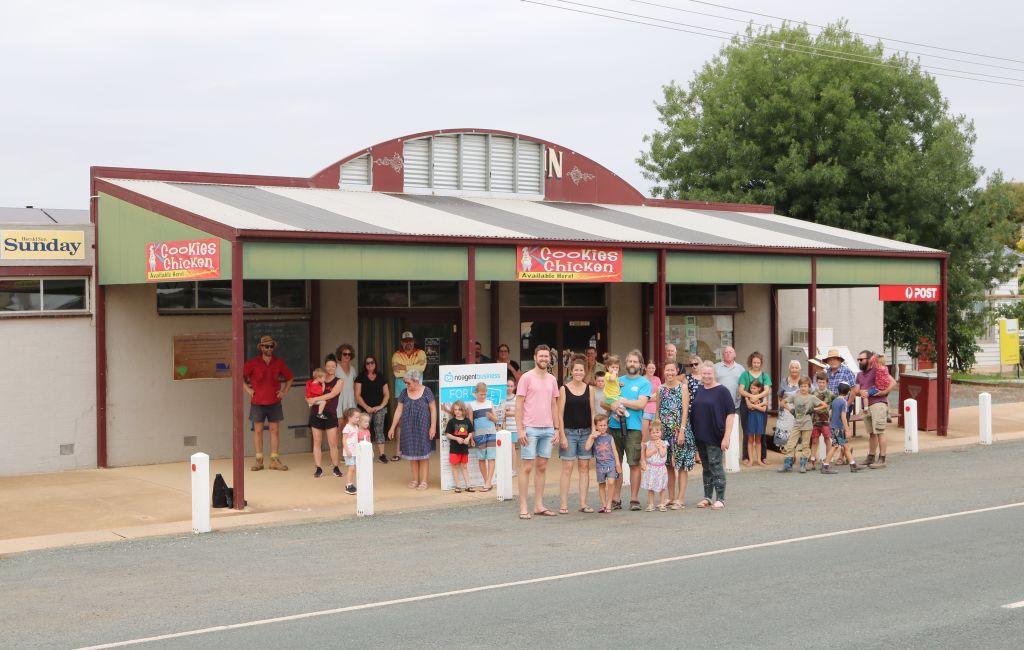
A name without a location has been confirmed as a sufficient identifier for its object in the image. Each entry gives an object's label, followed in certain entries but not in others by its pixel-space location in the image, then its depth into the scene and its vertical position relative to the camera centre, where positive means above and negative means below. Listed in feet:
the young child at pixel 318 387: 49.47 -1.65
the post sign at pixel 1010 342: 120.06 -0.17
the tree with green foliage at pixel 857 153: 106.01 +17.62
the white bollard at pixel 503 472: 45.70 -4.94
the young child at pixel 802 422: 51.65 -3.55
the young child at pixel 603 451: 40.37 -3.69
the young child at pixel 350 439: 45.57 -3.59
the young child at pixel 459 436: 46.78 -3.59
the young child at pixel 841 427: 53.01 -3.90
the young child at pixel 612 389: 41.04 -1.56
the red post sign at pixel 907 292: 66.54 +2.84
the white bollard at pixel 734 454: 54.13 -5.17
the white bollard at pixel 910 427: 60.80 -4.48
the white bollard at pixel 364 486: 41.88 -4.98
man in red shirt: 51.70 -1.57
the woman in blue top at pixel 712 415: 40.88 -2.51
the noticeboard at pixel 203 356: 55.77 -0.31
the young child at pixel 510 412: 49.73 -2.81
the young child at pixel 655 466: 41.06 -4.35
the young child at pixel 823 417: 52.13 -3.34
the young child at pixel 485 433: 47.75 -3.56
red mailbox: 69.67 -3.21
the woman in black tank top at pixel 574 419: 40.09 -2.55
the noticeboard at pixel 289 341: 57.00 +0.39
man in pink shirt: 40.16 -2.32
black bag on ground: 42.73 -5.34
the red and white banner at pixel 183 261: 43.93 +3.50
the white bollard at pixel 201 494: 38.42 -4.77
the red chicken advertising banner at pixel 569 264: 52.06 +3.73
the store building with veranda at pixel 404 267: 47.24 +3.61
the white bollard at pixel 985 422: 64.39 -4.51
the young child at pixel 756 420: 55.22 -3.68
